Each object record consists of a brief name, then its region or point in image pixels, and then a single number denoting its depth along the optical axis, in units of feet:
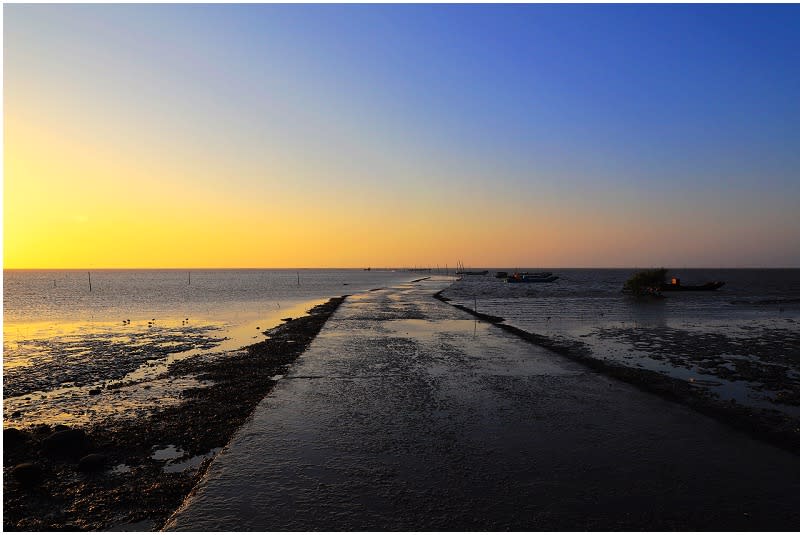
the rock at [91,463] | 32.76
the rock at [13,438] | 37.10
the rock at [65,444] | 35.55
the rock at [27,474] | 30.60
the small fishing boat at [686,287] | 264.93
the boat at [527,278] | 415.13
